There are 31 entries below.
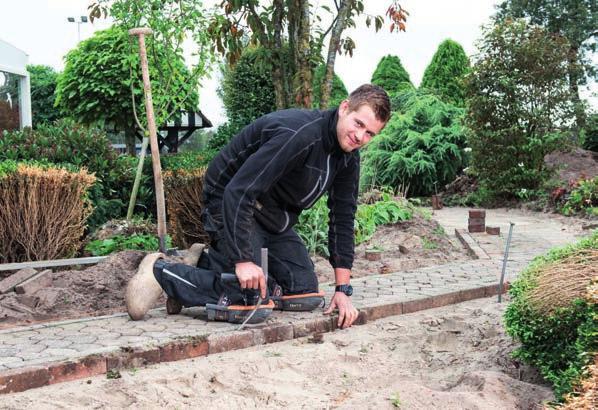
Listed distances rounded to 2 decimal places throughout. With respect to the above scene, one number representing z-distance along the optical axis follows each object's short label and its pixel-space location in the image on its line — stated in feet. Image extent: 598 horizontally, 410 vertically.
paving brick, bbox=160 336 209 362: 12.05
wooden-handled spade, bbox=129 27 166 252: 18.66
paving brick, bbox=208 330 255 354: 12.68
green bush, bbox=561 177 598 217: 37.91
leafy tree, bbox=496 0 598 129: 91.71
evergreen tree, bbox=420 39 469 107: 65.82
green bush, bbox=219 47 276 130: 66.44
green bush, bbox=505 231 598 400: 9.14
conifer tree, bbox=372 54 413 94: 75.46
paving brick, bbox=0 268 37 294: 16.19
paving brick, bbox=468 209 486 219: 30.04
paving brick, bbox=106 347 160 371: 11.42
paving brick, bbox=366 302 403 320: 15.40
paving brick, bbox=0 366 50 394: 10.28
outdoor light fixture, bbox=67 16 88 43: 79.29
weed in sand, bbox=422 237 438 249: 24.51
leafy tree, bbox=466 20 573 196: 45.03
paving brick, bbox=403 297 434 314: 16.17
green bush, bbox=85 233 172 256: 20.85
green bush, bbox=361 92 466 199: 52.75
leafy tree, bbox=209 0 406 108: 24.77
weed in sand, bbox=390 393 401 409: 9.41
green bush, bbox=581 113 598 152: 67.56
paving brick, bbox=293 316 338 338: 13.88
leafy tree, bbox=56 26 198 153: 42.22
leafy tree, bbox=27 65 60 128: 111.45
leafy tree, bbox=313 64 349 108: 75.92
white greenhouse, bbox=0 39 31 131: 42.91
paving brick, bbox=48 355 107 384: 10.79
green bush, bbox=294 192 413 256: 21.62
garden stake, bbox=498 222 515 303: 16.81
